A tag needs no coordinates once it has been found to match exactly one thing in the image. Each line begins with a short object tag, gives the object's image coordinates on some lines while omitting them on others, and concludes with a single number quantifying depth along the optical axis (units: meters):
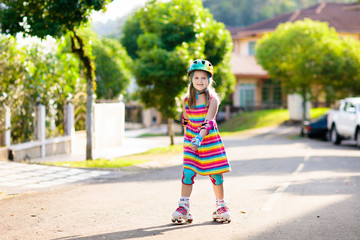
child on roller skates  6.04
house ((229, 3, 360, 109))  44.09
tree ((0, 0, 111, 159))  11.29
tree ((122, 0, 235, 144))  17.81
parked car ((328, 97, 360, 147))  19.52
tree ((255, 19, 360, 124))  28.20
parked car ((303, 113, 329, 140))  26.09
